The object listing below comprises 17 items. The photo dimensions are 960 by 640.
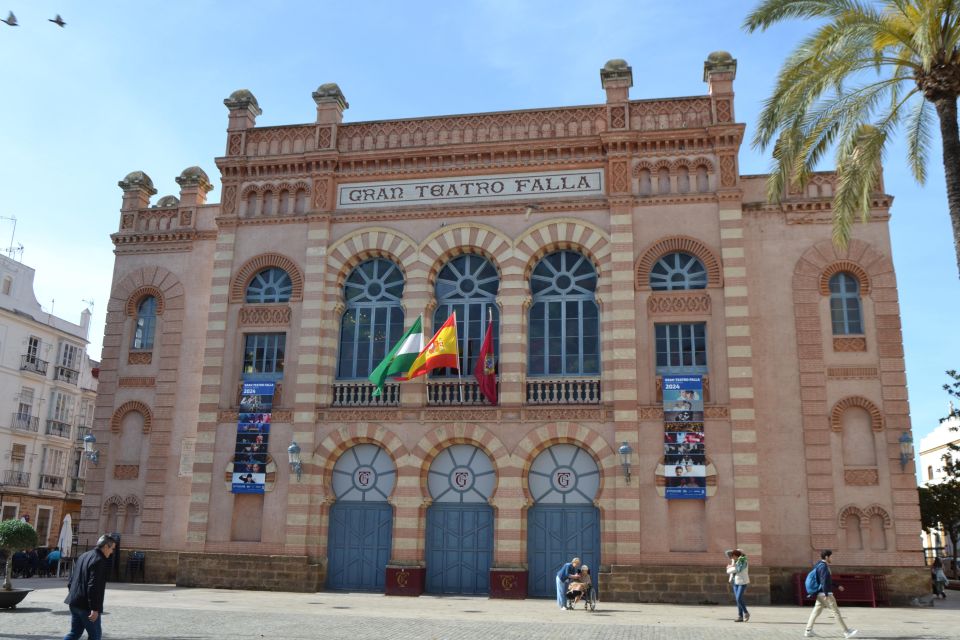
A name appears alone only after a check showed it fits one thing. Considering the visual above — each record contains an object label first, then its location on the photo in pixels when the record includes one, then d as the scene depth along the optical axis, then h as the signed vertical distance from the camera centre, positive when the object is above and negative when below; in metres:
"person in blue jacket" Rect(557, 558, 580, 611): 20.88 -1.20
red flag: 24.45 +4.24
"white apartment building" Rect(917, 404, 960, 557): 58.31 +5.55
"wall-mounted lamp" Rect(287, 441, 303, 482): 24.98 +1.67
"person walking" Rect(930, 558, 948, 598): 27.83 -1.39
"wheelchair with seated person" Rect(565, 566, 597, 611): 20.39 -1.58
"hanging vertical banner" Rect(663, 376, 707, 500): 23.17 +2.35
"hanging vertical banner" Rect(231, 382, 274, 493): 25.52 +2.34
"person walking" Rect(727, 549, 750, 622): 18.61 -1.04
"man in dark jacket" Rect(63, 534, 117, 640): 11.30 -1.03
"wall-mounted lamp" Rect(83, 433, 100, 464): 26.95 +1.97
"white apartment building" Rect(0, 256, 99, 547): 43.09 +5.34
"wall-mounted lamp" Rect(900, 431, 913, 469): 23.23 +2.16
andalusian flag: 24.25 +4.43
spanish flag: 23.97 +4.55
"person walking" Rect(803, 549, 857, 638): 15.85 -1.15
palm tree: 16.09 +8.76
